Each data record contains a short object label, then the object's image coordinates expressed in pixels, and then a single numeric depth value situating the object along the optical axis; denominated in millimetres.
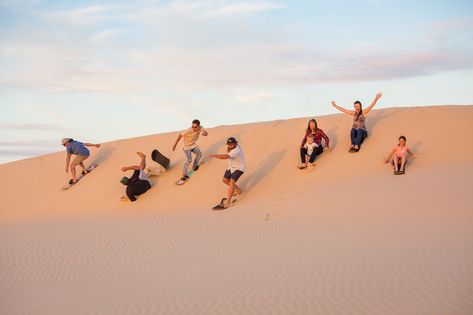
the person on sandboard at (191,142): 12906
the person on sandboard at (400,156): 11867
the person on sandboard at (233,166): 10852
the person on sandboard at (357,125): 13172
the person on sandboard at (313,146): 12906
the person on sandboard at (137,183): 12898
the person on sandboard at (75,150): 14555
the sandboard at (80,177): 15430
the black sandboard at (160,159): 14273
